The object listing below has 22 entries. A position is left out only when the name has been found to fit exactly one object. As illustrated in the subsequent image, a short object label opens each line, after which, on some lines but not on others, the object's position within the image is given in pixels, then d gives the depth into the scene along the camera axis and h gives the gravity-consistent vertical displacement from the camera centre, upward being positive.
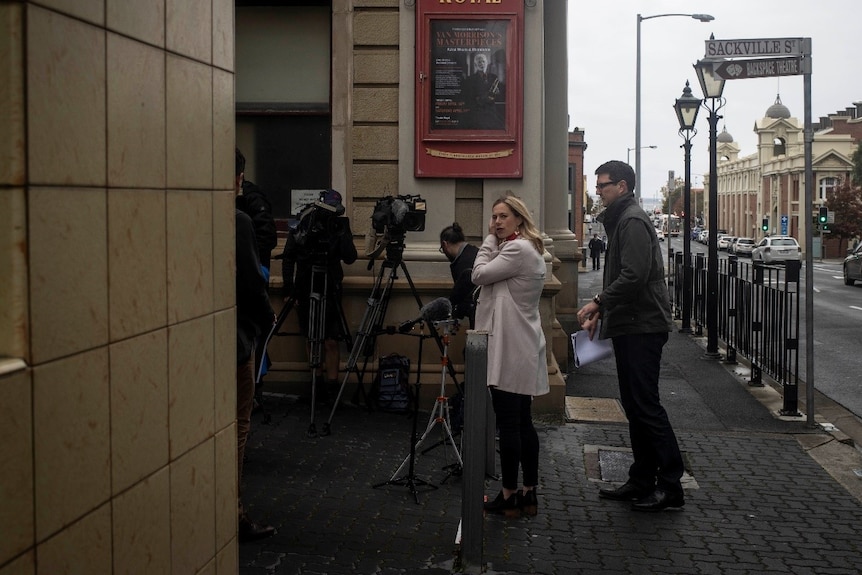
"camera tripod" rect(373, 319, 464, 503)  6.75 -1.29
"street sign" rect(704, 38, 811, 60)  9.08 +1.64
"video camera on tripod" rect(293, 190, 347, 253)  8.90 +0.14
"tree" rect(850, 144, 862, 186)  82.50 +5.75
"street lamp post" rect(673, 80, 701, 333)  20.97 +2.40
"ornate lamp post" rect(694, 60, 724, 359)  14.59 +0.56
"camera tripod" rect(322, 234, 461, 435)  9.15 -0.60
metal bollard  5.25 -1.05
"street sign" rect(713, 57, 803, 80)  9.15 +1.48
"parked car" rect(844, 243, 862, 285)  35.49 -0.85
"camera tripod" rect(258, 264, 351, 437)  9.01 -0.61
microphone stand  6.63 -1.53
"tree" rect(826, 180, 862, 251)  79.56 +2.28
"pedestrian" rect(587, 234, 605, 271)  47.59 -0.41
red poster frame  9.82 +1.41
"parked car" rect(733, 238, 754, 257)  81.69 -0.36
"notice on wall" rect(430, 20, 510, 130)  9.84 +1.48
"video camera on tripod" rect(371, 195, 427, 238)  8.76 +0.21
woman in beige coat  6.19 -0.53
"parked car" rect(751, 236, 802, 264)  63.37 -0.45
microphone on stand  6.80 -0.44
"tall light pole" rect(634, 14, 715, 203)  37.90 +4.96
